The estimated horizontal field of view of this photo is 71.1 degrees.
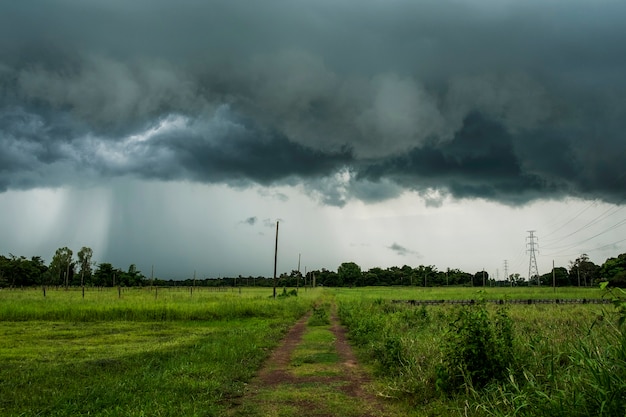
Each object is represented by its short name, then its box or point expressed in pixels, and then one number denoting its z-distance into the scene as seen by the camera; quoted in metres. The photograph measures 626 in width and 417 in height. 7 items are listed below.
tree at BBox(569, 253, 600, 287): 120.31
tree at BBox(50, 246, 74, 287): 117.44
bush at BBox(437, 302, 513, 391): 8.00
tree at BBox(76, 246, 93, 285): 122.06
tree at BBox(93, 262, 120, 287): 105.81
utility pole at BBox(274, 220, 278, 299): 50.51
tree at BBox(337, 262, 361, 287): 153.80
